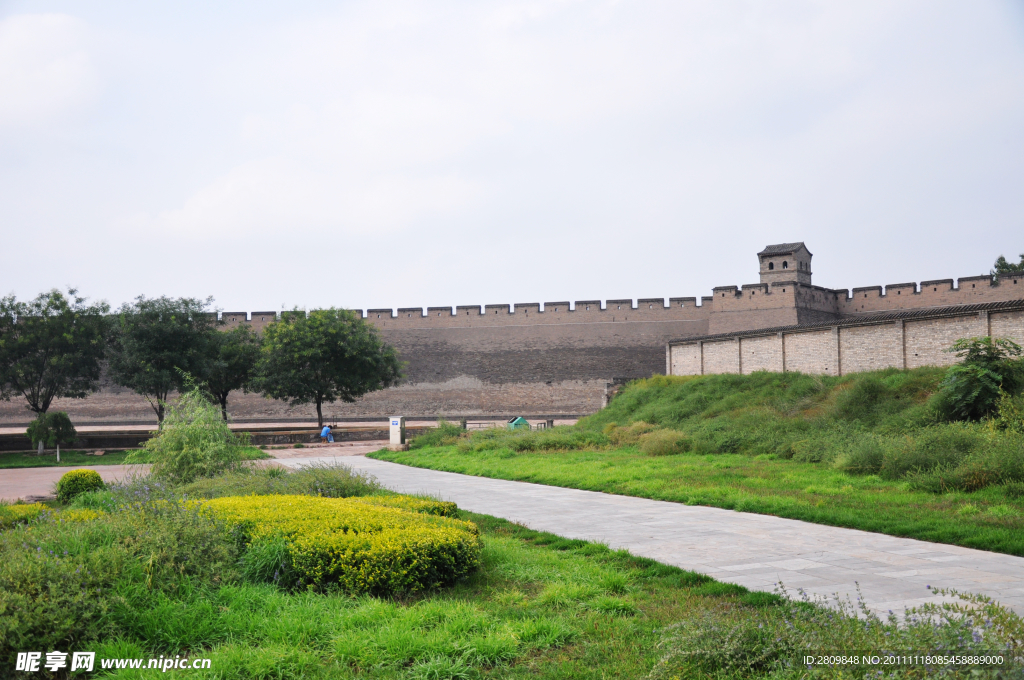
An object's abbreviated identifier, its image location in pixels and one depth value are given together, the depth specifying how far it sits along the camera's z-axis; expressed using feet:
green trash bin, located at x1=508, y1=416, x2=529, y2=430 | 59.57
